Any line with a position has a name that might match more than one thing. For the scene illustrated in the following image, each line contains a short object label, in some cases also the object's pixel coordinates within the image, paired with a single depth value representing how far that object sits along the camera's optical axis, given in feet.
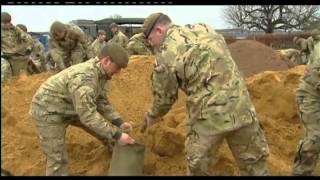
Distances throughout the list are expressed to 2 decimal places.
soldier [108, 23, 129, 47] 33.15
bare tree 71.17
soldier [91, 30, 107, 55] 35.03
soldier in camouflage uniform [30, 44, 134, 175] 10.16
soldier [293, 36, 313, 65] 27.01
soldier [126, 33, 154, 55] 26.74
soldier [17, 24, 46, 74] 26.81
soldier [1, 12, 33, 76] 22.64
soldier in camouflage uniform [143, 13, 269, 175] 9.45
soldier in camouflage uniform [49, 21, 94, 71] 18.45
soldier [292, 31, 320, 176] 11.54
